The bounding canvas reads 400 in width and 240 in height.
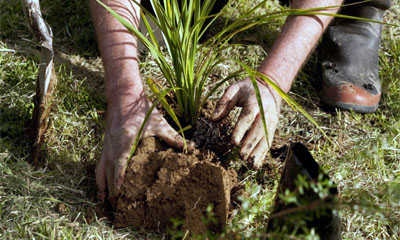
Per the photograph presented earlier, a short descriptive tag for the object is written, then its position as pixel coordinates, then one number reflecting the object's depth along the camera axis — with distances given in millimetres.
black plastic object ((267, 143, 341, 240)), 1435
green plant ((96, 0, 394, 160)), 1816
